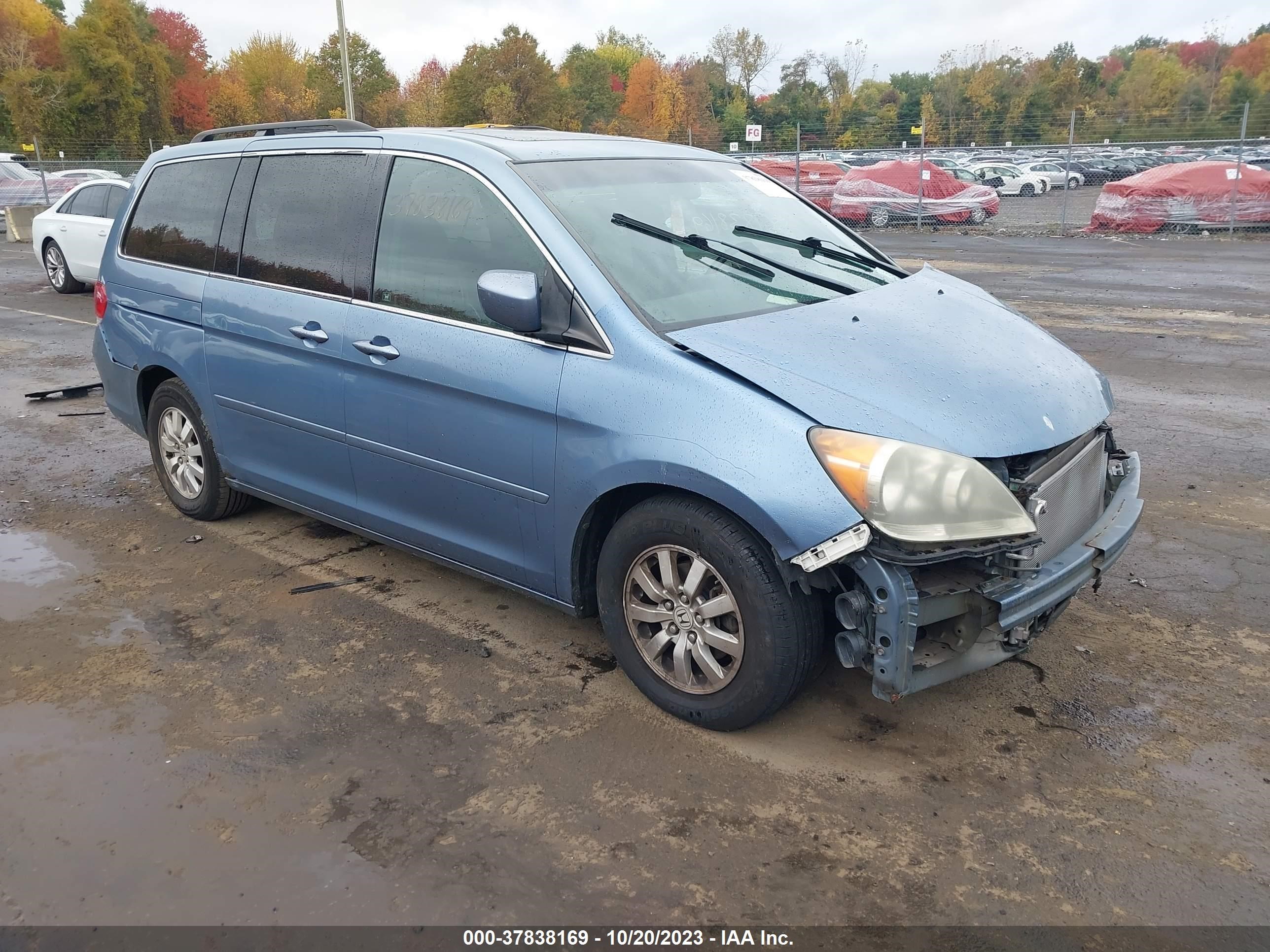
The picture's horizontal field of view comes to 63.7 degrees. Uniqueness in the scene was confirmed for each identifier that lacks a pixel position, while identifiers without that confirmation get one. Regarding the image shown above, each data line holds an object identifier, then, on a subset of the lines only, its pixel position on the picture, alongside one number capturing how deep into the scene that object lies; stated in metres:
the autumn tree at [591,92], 63.09
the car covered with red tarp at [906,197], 23.66
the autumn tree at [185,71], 70.19
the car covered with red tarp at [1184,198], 19.92
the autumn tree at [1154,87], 58.59
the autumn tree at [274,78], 63.56
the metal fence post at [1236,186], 19.83
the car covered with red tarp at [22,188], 28.89
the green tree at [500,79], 51.12
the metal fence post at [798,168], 24.85
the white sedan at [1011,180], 35.59
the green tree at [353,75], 53.84
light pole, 24.11
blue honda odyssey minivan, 3.04
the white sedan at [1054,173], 36.34
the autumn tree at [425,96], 55.72
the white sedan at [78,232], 14.13
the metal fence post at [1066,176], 20.88
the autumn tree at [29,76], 54.19
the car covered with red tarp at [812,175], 26.19
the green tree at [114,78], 59.28
